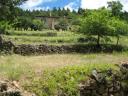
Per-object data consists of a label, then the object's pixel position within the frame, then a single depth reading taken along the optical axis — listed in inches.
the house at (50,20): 1014.7
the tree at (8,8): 389.6
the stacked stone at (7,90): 180.5
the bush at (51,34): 481.9
